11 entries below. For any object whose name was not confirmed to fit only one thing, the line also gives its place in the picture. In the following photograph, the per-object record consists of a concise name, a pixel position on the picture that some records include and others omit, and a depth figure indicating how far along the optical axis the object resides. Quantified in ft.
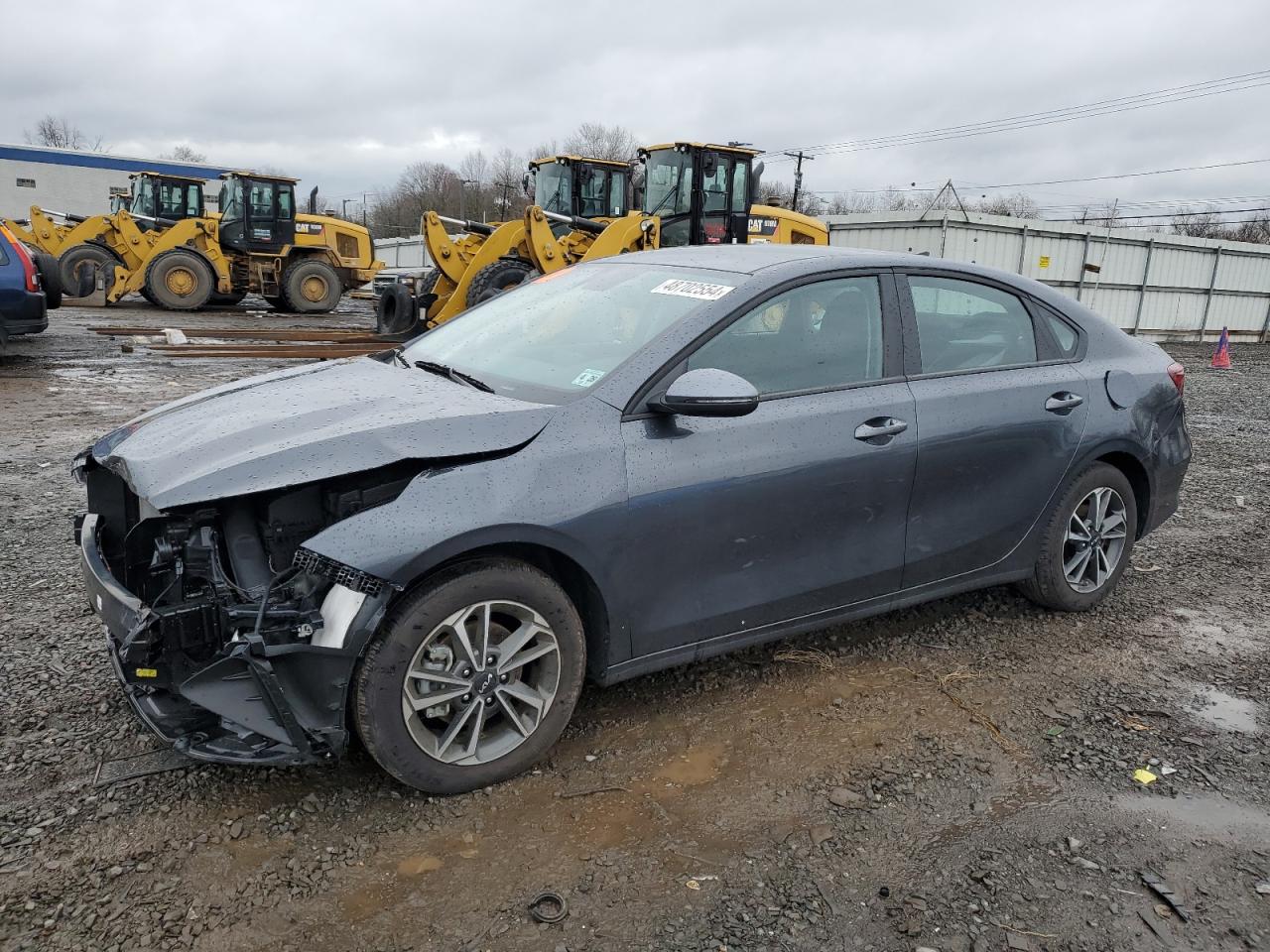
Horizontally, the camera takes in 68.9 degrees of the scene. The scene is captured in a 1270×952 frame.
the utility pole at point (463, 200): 209.15
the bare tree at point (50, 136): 263.49
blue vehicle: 35.63
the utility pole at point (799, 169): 186.38
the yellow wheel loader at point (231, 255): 64.90
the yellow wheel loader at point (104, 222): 64.23
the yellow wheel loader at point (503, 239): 45.19
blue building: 152.76
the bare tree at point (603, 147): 226.79
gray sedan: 8.32
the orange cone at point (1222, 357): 56.08
